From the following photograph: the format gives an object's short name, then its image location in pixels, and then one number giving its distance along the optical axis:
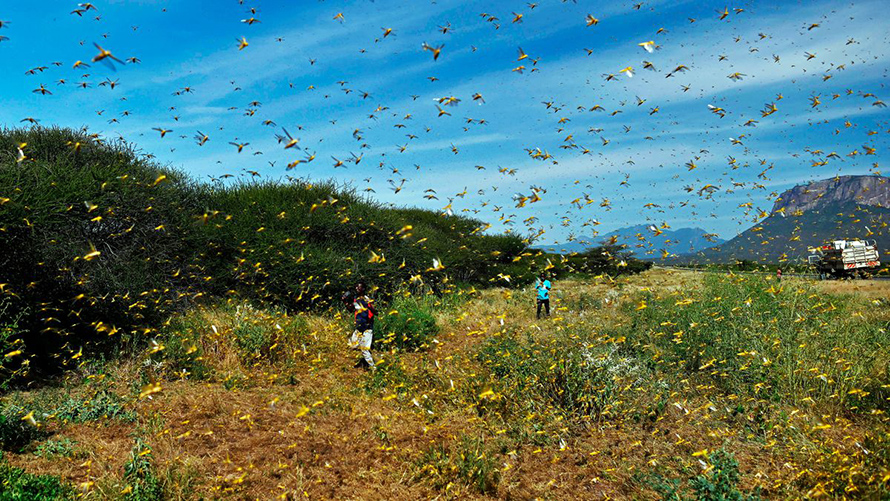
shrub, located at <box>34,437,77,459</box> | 6.31
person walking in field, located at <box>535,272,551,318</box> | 17.39
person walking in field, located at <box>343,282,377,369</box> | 10.52
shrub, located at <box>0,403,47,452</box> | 6.50
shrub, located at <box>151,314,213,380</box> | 9.67
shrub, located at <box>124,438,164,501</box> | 5.11
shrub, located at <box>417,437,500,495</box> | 5.67
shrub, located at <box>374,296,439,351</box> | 12.32
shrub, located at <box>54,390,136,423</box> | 7.54
